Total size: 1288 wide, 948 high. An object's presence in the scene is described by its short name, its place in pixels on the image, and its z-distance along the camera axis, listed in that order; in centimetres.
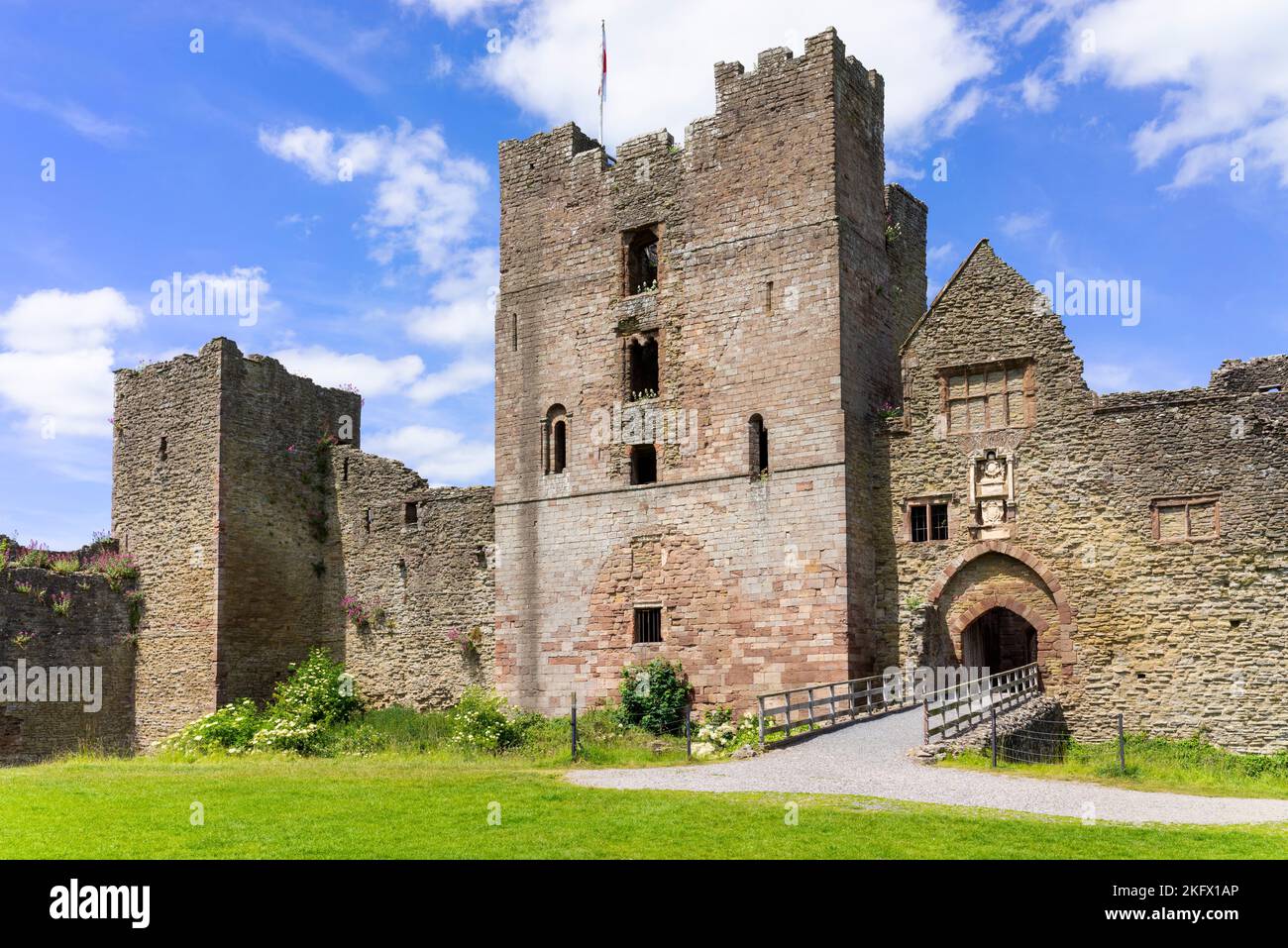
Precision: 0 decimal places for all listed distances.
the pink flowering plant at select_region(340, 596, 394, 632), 2995
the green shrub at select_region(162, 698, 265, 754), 2570
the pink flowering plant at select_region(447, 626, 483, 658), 2878
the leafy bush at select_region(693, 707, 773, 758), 2111
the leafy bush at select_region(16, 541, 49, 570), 2814
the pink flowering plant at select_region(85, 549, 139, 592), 2959
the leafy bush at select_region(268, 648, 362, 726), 2820
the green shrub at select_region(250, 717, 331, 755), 2416
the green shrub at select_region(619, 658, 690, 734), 2483
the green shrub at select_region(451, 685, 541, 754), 2311
